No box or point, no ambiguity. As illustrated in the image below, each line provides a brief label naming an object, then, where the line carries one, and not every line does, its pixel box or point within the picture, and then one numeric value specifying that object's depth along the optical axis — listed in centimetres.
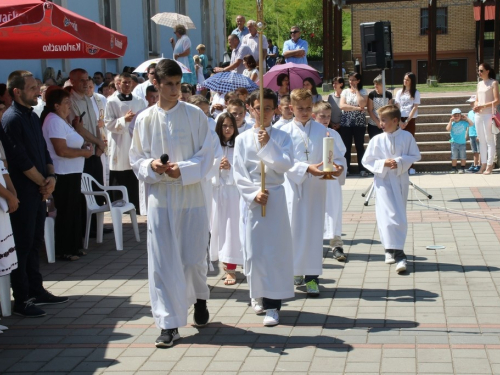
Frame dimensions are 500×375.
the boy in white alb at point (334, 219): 958
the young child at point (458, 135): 1691
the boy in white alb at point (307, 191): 776
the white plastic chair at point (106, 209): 1044
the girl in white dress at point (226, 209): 850
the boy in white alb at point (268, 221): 687
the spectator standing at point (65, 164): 966
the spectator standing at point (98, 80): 2032
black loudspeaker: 1490
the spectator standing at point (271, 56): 1911
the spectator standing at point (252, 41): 1650
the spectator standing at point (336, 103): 1653
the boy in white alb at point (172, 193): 638
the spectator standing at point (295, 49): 1688
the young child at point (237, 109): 877
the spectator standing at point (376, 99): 1587
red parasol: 778
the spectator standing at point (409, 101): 1568
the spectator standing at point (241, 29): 1748
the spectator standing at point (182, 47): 1825
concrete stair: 1777
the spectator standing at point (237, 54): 1603
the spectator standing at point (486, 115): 1614
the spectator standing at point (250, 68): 1443
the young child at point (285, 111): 948
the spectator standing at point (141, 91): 1340
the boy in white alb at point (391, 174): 895
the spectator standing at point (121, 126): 1206
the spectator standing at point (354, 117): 1639
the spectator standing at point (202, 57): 2047
